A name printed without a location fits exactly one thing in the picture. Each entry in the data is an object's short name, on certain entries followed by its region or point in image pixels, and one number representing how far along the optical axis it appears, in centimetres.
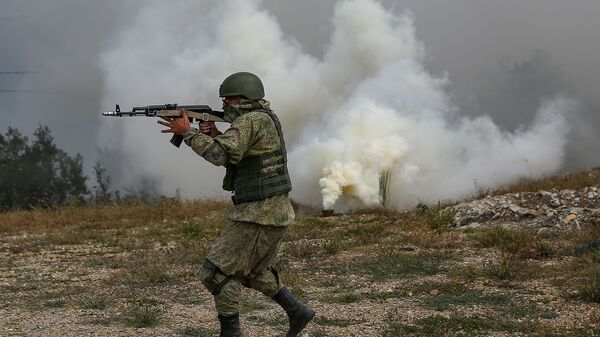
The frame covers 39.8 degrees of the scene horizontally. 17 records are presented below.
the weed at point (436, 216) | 1280
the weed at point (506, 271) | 855
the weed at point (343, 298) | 785
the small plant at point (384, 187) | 1761
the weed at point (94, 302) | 779
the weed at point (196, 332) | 665
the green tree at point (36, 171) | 2419
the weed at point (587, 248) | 952
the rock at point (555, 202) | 1386
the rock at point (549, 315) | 703
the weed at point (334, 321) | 696
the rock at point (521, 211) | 1336
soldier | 576
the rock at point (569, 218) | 1239
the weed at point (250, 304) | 749
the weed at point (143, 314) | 698
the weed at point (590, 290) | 741
